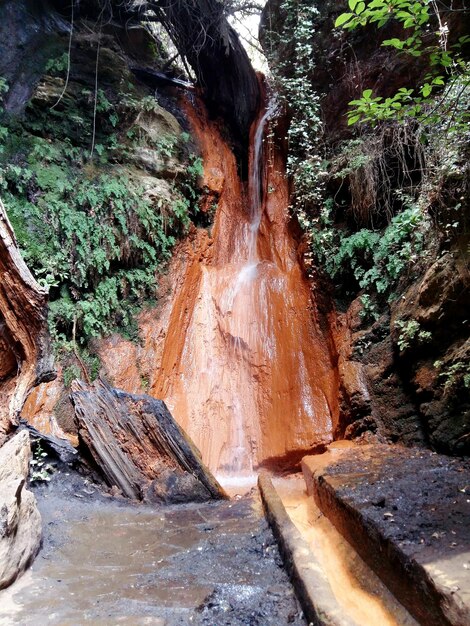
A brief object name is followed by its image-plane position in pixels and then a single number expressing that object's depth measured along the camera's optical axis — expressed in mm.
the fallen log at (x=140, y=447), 4852
